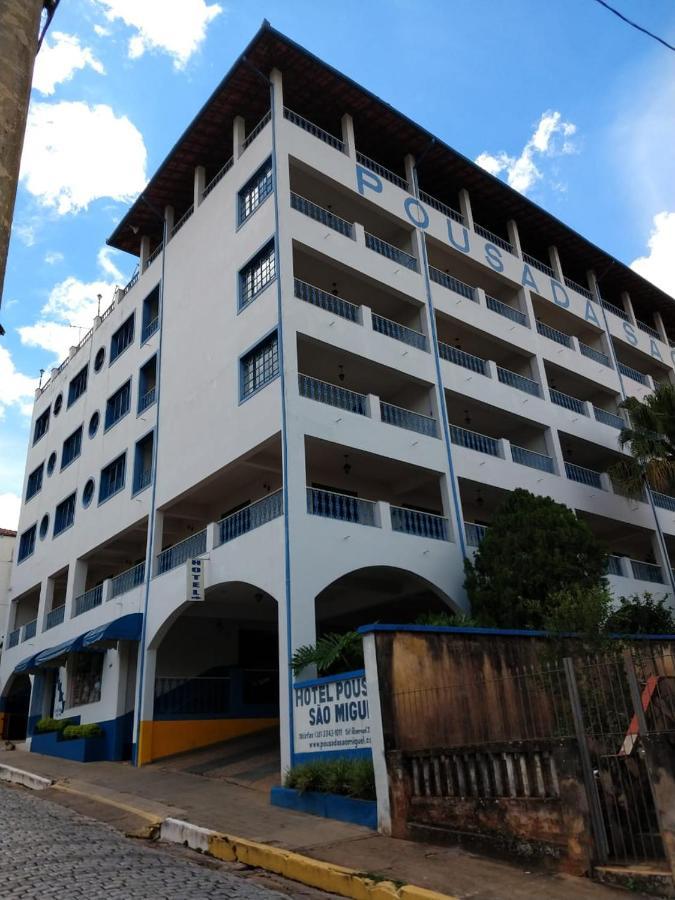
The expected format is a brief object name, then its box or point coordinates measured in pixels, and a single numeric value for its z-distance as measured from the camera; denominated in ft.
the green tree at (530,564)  49.34
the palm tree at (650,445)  68.39
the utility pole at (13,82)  12.05
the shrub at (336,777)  31.01
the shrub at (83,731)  61.00
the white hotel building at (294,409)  52.70
